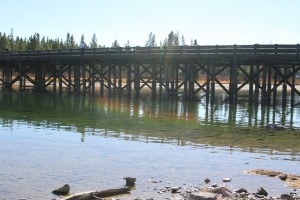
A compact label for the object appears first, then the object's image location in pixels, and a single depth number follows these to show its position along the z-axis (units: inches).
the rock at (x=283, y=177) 439.7
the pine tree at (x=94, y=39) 6643.7
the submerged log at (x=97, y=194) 354.3
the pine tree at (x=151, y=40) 6535.4
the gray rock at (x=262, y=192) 383.9
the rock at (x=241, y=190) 387.9
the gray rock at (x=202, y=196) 344.8
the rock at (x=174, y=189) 389.7
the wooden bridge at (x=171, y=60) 1289.4
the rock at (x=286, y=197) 365.1
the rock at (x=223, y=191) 365.1
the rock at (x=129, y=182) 409.1
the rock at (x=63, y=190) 380.2
